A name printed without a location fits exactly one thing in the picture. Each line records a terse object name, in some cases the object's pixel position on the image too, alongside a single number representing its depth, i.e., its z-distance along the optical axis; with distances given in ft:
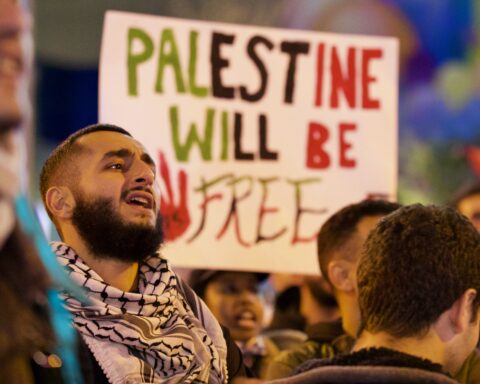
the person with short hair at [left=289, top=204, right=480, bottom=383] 12.14
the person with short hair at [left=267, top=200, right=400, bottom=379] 19.20
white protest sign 21.00
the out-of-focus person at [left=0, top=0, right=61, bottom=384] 8.53
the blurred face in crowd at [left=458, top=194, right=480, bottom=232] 23.92
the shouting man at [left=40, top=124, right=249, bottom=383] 14.43
